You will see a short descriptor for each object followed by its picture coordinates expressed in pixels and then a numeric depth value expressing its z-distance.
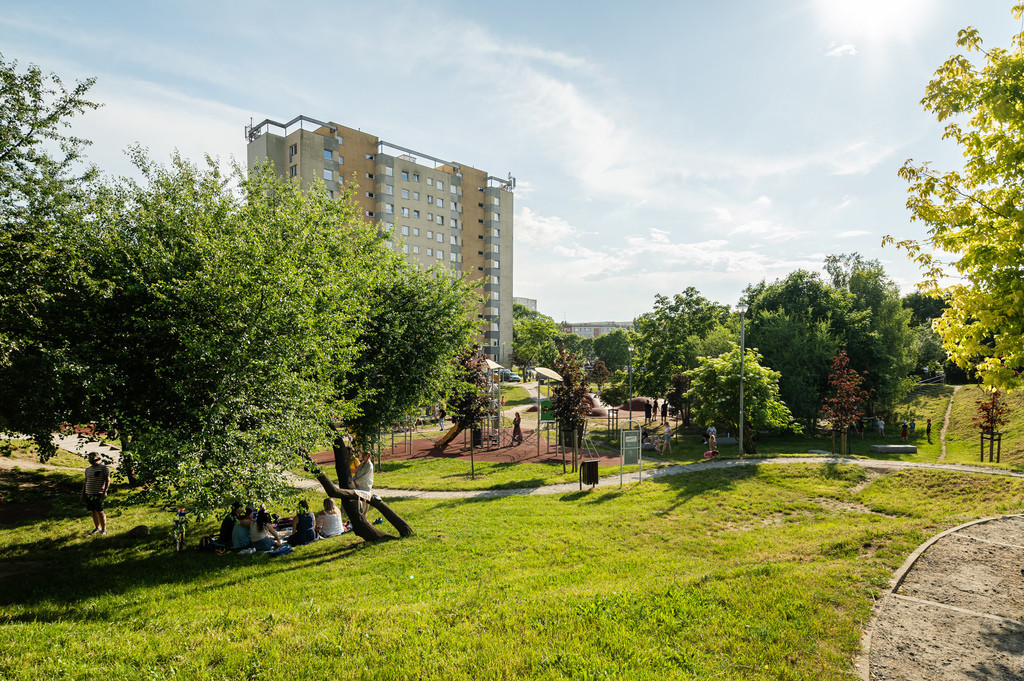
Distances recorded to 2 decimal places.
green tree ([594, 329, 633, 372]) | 88.20
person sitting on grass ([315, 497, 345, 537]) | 12.44
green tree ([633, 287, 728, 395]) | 35.16
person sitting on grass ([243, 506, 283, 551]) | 11.27
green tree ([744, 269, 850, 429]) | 29.12
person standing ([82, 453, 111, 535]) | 11.90
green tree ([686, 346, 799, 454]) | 20.66
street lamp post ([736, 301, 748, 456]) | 19.08
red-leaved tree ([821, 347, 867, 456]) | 21.36
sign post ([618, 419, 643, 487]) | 16.92
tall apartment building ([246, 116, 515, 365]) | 55.22
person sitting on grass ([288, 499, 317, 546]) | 11.80
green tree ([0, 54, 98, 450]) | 8.28
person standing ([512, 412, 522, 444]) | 27.58
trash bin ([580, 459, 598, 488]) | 16.75
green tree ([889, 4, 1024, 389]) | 6.96
